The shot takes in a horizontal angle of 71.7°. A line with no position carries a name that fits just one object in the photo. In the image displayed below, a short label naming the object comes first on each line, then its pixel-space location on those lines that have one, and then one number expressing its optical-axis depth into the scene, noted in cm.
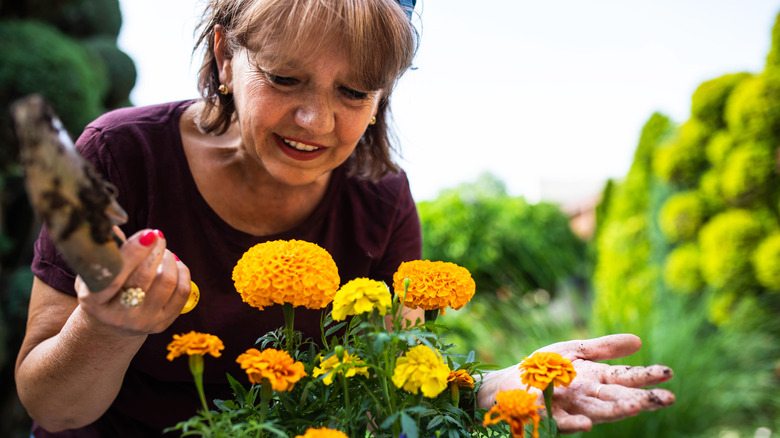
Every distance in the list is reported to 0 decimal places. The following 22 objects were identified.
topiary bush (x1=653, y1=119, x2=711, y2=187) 397
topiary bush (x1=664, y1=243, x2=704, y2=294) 377
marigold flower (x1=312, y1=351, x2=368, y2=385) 67
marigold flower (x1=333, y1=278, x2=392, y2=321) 67
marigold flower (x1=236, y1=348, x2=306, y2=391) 63
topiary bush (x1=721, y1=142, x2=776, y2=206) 337
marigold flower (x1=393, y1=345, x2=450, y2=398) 65
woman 84
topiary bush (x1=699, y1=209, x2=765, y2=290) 343
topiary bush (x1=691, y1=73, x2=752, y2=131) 381
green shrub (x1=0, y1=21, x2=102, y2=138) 265
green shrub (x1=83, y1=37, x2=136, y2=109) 355
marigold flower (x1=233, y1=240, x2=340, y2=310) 71
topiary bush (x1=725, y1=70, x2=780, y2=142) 331
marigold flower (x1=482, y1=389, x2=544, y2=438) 65
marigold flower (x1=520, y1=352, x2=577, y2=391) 71
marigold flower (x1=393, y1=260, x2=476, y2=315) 78
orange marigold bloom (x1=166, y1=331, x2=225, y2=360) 65
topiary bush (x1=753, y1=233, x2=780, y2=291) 320
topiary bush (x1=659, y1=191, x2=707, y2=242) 386
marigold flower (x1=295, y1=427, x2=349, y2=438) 57
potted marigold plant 65
